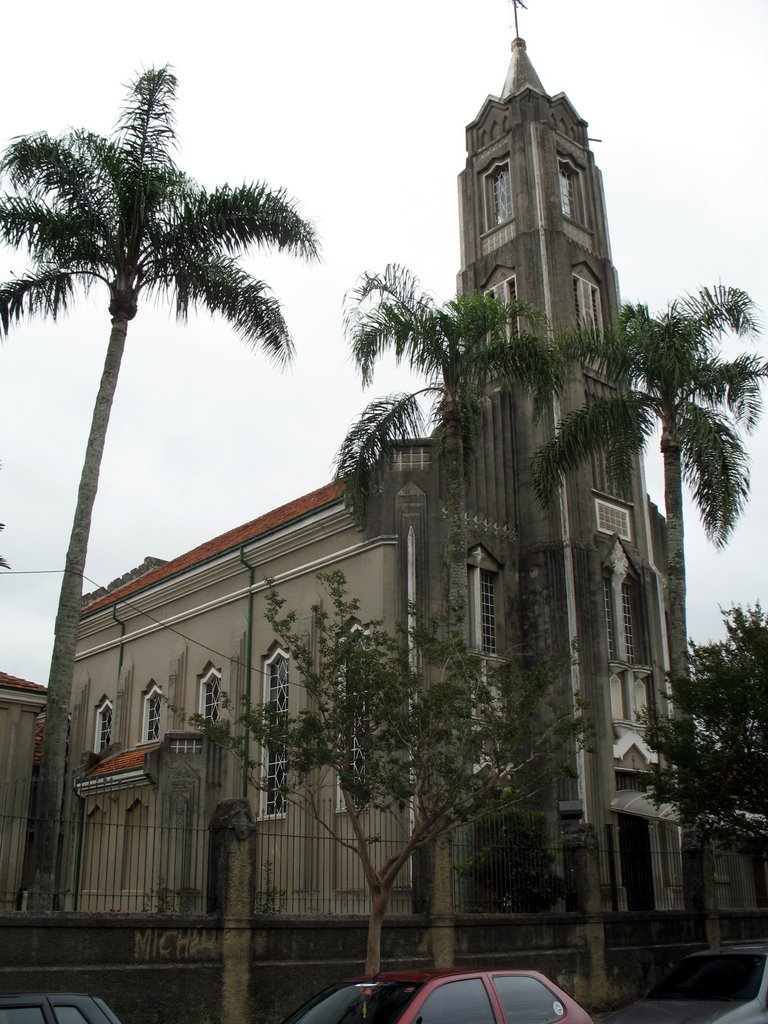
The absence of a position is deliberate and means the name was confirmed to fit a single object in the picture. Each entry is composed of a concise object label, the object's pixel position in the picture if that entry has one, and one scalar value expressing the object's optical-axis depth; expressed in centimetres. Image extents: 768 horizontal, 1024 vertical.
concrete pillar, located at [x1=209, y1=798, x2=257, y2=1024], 1336
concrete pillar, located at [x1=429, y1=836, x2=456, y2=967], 1560
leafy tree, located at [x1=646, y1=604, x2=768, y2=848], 1806
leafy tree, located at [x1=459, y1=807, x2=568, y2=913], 1859
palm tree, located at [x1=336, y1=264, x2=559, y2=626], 1936
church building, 2305
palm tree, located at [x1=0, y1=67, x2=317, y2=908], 1734
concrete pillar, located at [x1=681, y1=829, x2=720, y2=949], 2075
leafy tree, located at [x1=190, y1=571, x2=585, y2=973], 1330
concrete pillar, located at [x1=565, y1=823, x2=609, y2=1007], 1763
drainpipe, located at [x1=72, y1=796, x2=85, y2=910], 2543
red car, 830
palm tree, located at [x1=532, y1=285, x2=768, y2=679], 2200
